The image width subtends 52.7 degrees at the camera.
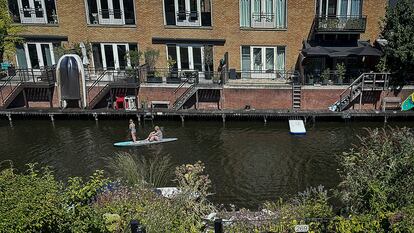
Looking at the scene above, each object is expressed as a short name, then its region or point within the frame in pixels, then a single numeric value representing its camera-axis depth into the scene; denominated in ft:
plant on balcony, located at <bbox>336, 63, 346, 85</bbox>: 98.94
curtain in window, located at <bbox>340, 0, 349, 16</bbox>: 102.22
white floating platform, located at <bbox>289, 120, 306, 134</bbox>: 90.03
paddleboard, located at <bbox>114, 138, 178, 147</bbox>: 87.30
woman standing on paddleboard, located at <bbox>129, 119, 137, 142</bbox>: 87.56
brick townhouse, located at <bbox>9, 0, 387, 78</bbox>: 104.17
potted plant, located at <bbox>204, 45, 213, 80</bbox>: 109.81
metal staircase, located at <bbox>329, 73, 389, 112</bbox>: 97.25
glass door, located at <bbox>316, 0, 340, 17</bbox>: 102.83
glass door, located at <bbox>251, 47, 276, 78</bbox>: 109.60
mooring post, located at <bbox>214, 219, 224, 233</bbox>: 35.45
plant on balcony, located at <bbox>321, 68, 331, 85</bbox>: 99.45
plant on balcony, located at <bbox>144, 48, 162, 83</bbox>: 106.73
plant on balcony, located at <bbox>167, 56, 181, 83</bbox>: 107.45
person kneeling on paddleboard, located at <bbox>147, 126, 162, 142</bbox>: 87.45
